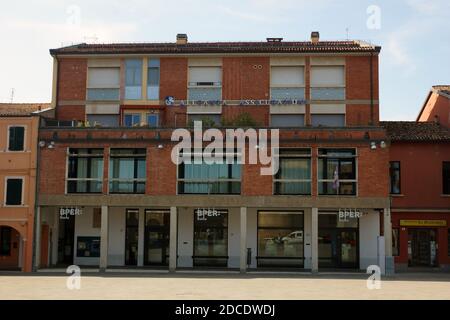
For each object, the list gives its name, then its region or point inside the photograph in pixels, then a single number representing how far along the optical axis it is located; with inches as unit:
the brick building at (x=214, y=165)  1226.0
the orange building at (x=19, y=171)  1244.5
